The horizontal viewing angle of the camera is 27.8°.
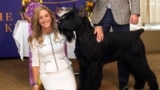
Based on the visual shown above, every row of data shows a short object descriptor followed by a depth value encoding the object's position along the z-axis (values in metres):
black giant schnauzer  2.15
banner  4.34
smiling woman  2.07
